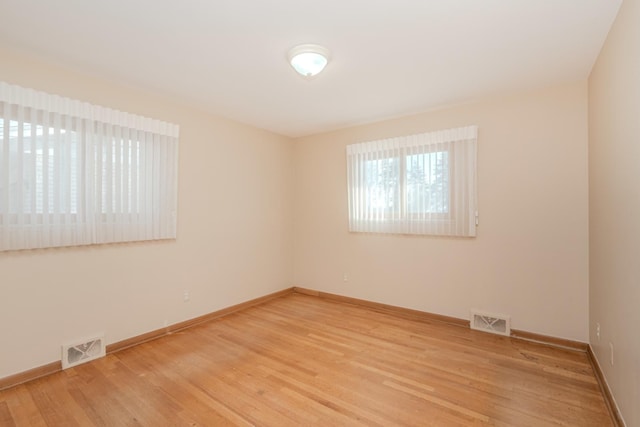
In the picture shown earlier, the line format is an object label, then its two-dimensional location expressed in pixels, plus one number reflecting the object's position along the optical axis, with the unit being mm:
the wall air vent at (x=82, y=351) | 2502
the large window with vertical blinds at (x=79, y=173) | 2262
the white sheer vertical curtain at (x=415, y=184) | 3348
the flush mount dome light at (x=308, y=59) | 2205
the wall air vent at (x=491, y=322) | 3121
